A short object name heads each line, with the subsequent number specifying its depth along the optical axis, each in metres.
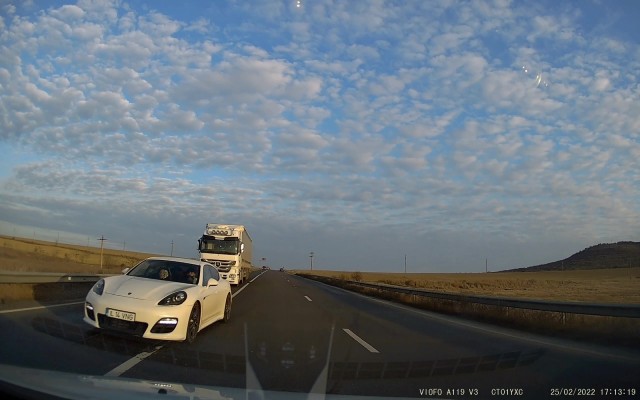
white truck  28.36
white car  8.14
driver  10.18
